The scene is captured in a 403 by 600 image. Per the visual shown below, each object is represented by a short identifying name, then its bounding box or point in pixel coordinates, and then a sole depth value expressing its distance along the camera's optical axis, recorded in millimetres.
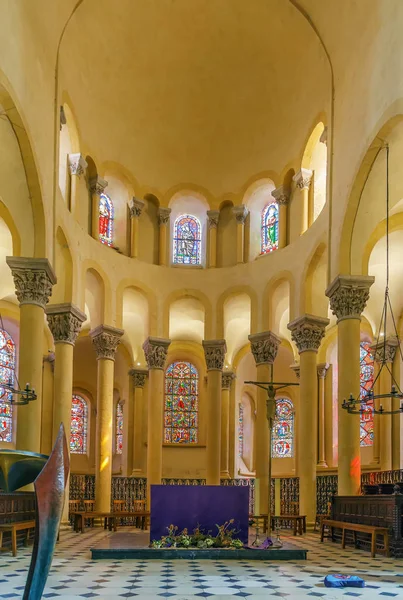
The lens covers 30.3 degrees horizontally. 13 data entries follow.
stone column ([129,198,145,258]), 26797
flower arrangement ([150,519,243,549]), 14086
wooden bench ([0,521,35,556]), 14055
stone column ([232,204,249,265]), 27203
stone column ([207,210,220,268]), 27656
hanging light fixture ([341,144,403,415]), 14764
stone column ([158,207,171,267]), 27484
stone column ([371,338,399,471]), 25984
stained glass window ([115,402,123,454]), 33031
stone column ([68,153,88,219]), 23219
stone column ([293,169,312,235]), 23969
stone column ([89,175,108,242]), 25031
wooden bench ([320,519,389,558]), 14566
